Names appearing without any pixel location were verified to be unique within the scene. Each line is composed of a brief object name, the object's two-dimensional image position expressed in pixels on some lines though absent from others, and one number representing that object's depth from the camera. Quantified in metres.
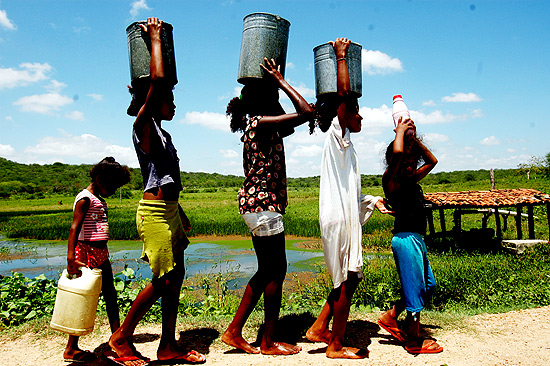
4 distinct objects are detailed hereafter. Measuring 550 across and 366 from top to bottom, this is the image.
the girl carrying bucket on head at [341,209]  2.89
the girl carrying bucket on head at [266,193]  2.90
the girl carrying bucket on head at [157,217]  2.73
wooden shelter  8.99
